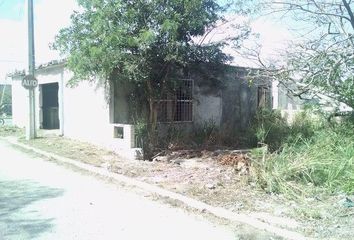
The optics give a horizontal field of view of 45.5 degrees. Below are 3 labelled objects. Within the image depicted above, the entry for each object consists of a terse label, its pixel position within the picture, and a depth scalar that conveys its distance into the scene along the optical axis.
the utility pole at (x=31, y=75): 15.87
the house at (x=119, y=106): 14.00
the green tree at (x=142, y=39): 11.08
